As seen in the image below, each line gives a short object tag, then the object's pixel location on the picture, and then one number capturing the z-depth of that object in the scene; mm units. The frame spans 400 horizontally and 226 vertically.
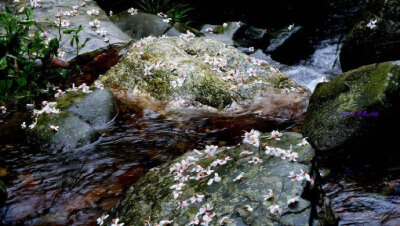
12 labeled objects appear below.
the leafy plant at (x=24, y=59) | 4297
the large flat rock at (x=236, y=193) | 2494
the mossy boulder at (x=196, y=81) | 5910
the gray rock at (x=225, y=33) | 10289
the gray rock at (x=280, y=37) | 9656
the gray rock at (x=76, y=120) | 4609
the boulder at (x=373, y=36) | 6824
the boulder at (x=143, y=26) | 9570
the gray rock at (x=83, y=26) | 7695
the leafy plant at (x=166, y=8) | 11469
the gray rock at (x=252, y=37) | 10016
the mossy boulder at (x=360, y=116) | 3830
